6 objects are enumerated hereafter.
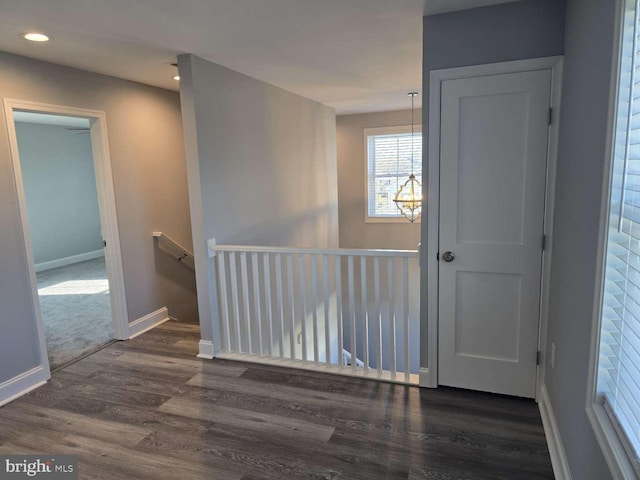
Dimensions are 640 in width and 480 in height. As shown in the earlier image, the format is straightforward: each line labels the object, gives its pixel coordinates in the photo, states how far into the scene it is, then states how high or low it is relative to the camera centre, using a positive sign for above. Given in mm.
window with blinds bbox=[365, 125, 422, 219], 6367 +239
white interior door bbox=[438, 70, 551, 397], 2396 -308
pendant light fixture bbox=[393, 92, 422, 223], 4758 -189
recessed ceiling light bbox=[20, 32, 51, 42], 2502 +954
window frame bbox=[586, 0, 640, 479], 1229 -464
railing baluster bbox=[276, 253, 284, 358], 3168 -842
